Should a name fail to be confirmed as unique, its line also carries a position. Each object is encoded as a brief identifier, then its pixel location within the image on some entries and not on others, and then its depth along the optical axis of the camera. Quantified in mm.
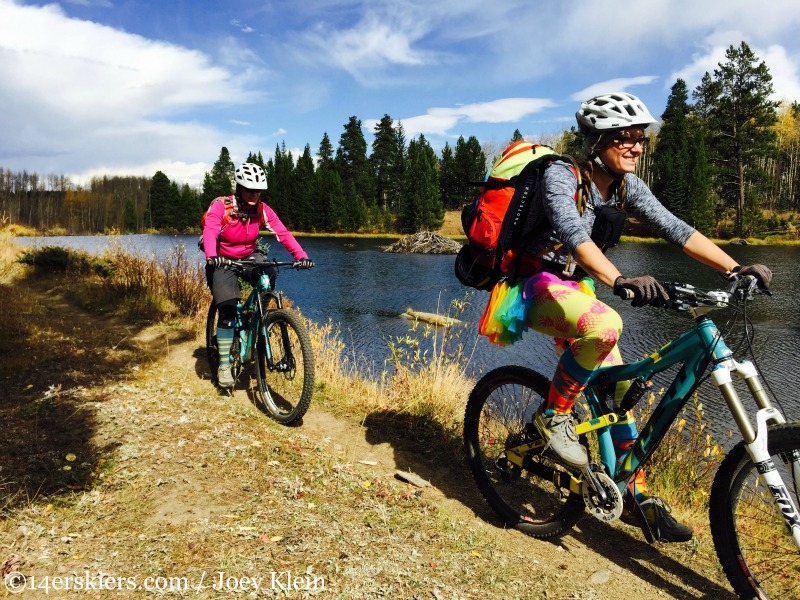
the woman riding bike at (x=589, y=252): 2508
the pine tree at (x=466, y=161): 74500
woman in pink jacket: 5164
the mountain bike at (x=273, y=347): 4637
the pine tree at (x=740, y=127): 49281
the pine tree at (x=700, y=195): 49781
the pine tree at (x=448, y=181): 75812
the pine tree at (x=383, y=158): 77938
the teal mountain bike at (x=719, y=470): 2170
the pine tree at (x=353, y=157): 77625
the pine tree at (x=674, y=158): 51312
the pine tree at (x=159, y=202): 85125
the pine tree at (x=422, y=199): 61062
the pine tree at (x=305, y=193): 66812
